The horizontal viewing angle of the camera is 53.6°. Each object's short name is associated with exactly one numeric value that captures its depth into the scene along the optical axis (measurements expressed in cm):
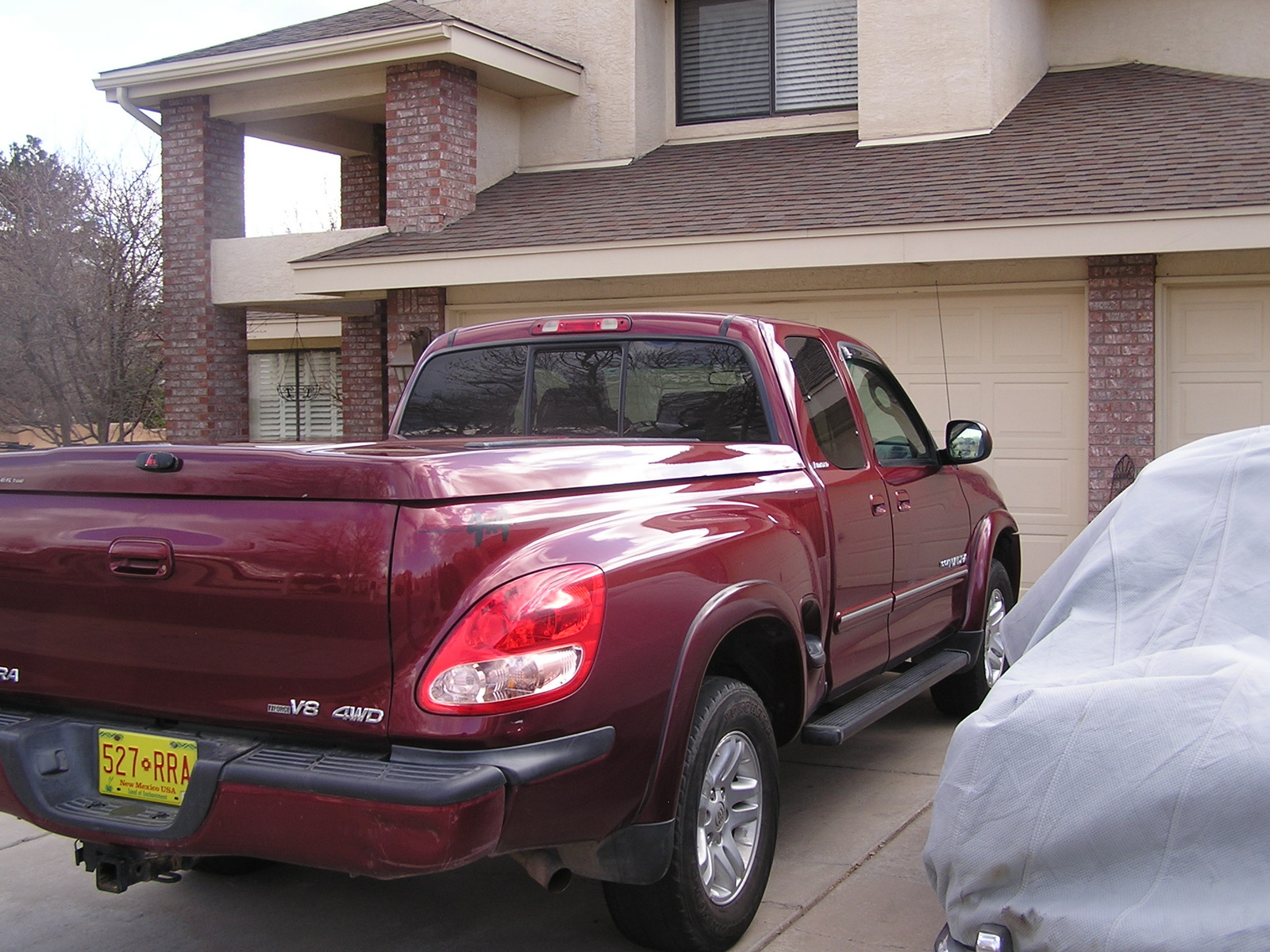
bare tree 1725
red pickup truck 287
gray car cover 247
